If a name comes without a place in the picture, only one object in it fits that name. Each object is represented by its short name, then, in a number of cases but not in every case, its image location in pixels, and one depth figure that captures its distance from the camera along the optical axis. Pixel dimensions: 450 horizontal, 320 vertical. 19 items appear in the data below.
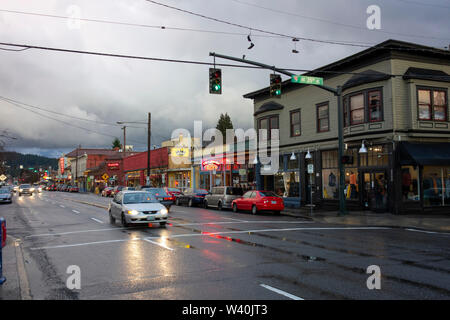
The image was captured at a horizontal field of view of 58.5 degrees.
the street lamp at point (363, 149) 22.48
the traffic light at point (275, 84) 17.89
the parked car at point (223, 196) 27.53
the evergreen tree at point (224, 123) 90.81
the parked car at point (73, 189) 83.88
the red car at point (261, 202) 23.62
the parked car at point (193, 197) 31.66
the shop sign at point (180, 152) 48.92
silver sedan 15.96
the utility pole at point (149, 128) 42.44
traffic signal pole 20.91
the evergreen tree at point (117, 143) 133.32
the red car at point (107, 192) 53.51
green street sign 18.64
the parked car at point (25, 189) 59.19
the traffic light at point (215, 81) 16.75
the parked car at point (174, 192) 34.79
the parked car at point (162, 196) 25.09
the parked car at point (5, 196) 35.59
